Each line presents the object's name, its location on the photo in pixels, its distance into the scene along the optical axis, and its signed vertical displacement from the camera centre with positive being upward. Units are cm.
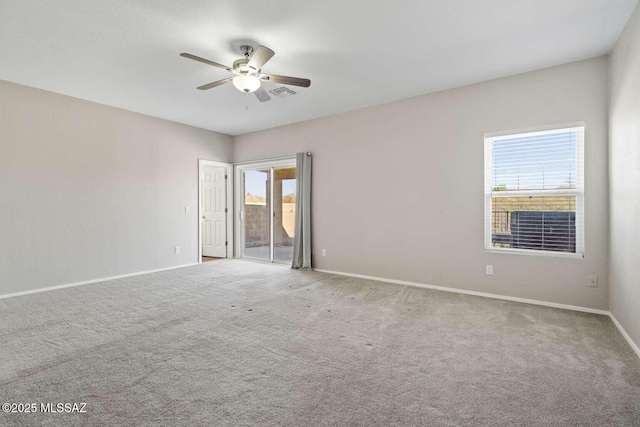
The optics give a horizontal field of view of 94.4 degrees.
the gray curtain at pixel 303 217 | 556 -9
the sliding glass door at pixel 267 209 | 639 +7
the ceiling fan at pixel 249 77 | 303 +142
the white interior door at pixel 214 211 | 694 +4
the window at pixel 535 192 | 344 +25
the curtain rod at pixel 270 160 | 591 +112
